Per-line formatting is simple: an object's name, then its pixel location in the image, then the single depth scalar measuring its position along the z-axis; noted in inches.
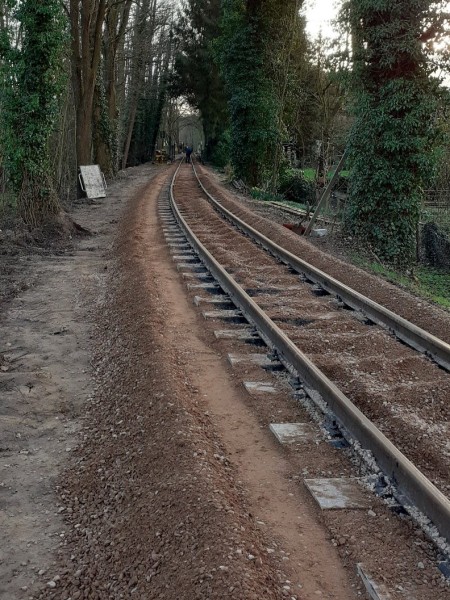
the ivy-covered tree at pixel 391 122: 529.7
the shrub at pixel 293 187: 1161.4
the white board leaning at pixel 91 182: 917.2
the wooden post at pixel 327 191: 541.6
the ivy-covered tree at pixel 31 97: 534.6
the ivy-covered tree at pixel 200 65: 1968.5
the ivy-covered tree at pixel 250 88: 1083.9
